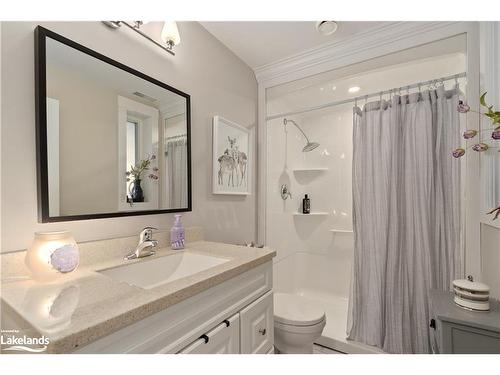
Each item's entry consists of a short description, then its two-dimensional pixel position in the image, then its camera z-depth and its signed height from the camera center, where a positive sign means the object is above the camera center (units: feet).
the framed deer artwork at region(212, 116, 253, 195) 5.42 +0.75
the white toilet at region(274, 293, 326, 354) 4.60 -2.75
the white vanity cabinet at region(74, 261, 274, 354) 2.02 -1.48
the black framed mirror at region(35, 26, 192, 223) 2.92 +0.77
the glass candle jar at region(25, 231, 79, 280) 2.52 -0.72
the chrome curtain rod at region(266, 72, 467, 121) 4.78 +2.19
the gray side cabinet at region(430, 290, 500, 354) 3.05 -1.91
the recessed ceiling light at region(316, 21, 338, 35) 4.91 +3.37
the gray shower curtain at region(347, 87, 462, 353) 4.79 -0.60
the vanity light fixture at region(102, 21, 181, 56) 3.85 +2.62
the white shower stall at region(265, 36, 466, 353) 7.31 +0.06
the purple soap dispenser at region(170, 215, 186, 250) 4.09 -0.81
